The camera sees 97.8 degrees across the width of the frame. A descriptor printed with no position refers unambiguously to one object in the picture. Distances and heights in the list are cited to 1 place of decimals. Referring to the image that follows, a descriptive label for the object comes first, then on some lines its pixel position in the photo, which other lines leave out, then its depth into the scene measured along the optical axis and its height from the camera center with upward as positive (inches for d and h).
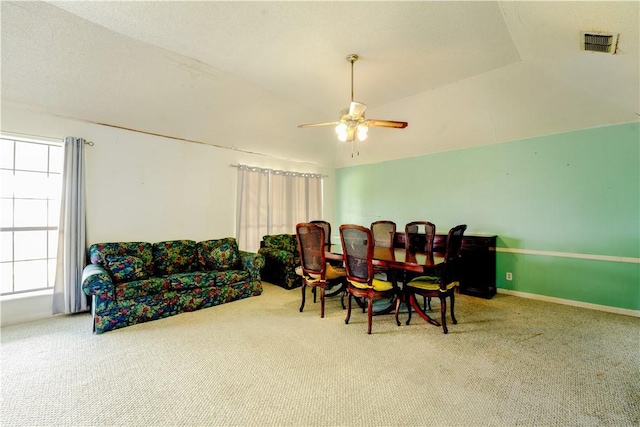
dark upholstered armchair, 184.9 -29.7
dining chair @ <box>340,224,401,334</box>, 113.6 -22.1
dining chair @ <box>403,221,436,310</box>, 141.0 -13.7
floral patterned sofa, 118.9 -31.9
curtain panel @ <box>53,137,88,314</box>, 133.7 -10.7
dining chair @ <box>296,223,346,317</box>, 132.1 -22.4
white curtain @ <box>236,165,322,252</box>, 208.7 +11.7
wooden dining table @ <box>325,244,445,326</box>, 114.7 -19.7
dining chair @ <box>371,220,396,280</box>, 156.8 -9.6
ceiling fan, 122.9 +42.4
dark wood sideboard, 165.5 -29.0
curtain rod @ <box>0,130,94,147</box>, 124.4 +36.2
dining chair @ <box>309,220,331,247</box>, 193.0 -8.0
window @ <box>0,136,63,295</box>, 133.3 +0.8
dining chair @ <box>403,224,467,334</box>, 115.3 -29.3
